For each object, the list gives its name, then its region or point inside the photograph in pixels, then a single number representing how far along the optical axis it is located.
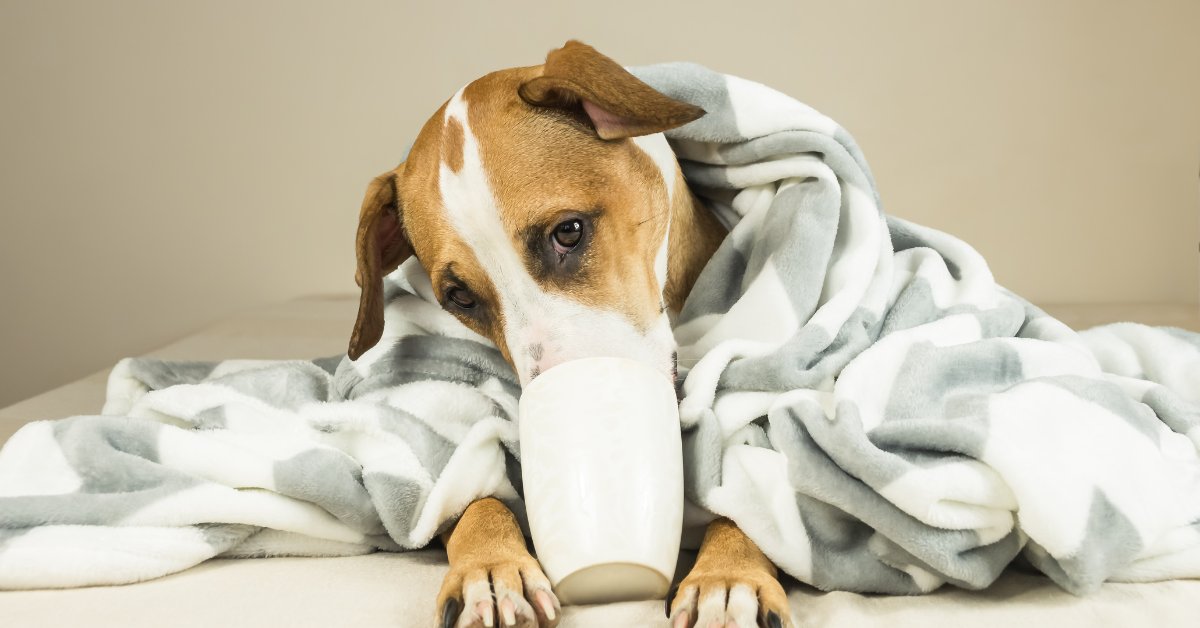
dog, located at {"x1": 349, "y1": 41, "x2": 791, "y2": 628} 1.32
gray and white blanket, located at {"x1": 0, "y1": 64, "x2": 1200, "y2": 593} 1.10
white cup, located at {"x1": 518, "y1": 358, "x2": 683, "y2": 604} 1.05
